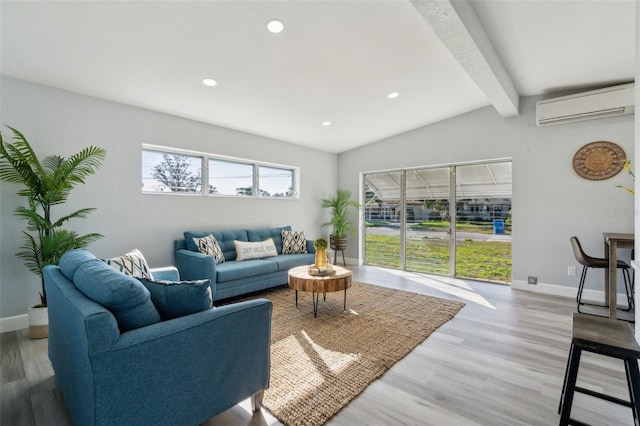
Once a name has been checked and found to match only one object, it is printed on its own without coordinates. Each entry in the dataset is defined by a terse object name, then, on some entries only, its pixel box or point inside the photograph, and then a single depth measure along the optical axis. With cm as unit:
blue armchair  121
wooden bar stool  134
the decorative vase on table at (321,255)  343
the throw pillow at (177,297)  153
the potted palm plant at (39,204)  267
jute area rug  184
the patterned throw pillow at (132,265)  228
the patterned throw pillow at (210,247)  386
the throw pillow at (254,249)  425
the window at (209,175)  396
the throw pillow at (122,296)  132
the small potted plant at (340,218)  601
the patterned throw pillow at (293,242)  486
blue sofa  355
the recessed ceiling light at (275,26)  239
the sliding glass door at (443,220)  475
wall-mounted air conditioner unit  346
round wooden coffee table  307
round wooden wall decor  368
